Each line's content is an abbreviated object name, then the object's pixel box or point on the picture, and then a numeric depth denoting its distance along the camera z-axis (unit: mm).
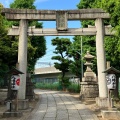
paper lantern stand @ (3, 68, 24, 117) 7259
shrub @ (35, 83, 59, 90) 26148
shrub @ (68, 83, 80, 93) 19050
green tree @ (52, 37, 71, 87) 21321
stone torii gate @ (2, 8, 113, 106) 8981
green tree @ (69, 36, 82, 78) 17993
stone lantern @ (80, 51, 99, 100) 12434
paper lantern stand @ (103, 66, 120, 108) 7282
